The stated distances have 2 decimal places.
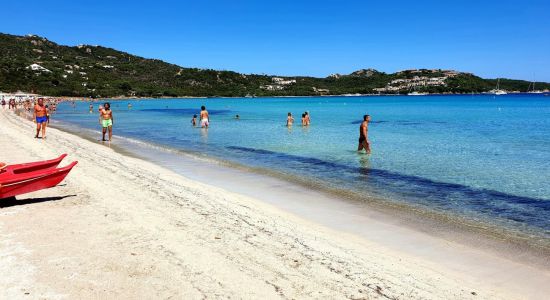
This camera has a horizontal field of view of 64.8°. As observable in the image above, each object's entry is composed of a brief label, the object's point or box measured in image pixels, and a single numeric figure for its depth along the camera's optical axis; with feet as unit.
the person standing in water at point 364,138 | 52.95
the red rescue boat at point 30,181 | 24.16
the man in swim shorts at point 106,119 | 64.51
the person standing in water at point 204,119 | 97.45
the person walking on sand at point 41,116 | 62.08
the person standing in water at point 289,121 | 101.81
